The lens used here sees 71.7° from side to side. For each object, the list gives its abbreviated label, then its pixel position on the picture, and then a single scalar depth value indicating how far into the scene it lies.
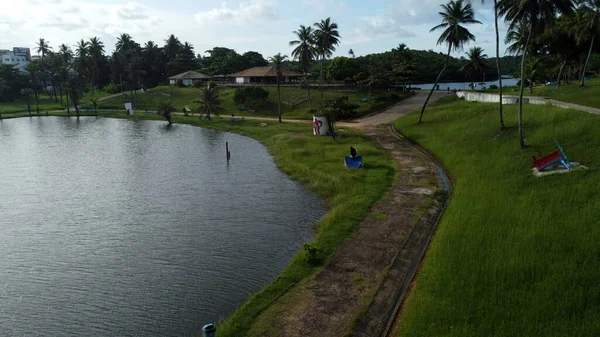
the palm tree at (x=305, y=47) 67.75
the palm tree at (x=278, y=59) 69.88
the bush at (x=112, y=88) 128.49
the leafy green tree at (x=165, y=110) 77.44
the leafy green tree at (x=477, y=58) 71.25
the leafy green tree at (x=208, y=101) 76.50
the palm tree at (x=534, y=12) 29.94
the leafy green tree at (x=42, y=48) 136.88
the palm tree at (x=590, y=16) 50.16
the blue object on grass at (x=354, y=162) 37.12
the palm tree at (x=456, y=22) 47.25
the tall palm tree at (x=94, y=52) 124.78
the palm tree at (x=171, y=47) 143.50
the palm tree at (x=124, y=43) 146.85
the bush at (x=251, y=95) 86.25
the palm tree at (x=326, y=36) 66.94
